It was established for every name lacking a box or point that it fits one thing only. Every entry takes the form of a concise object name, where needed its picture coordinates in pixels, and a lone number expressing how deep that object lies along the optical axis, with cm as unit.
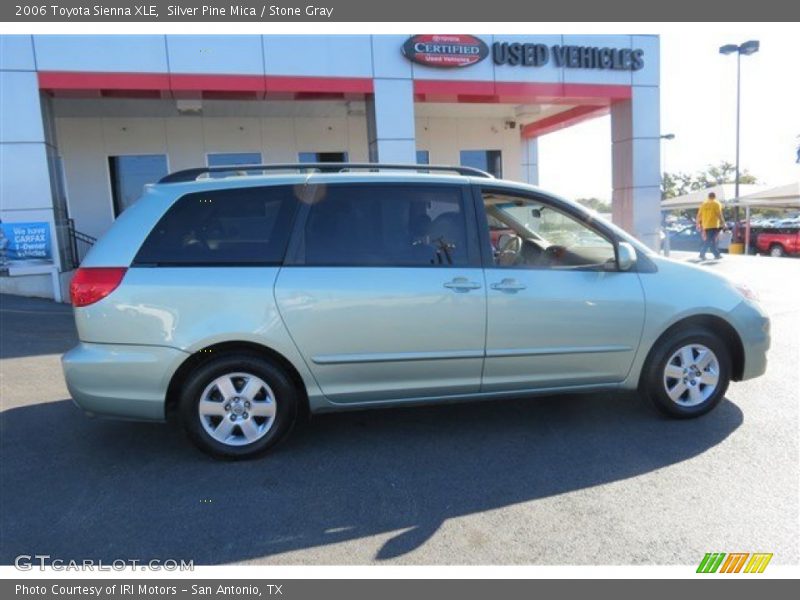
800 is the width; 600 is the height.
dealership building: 970
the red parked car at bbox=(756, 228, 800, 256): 2375
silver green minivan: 358
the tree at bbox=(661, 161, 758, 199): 7325
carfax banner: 969
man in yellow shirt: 1412
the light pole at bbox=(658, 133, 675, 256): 1383
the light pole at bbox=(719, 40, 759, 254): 2154
